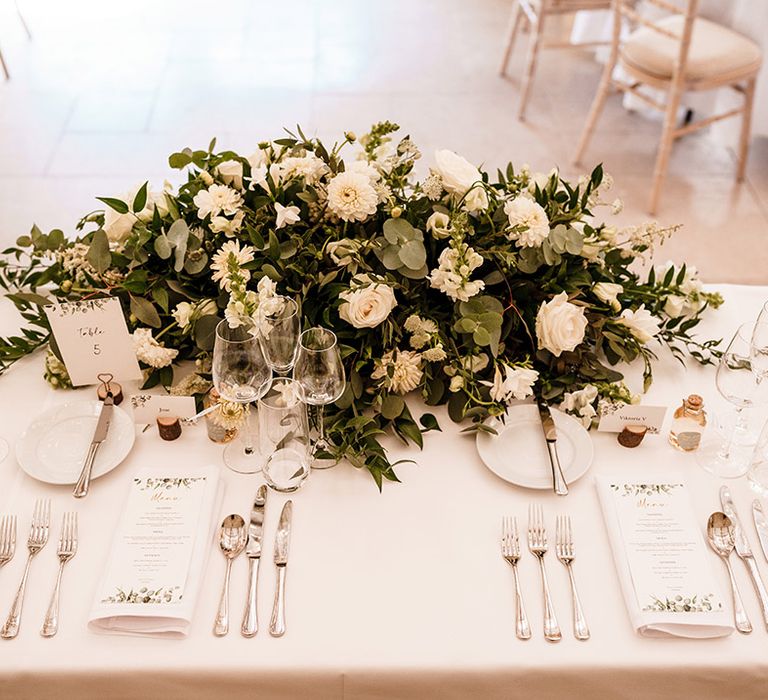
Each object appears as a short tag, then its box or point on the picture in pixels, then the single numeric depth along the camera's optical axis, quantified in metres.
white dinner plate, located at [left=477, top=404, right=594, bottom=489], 1.43
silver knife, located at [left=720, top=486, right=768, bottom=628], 1.25
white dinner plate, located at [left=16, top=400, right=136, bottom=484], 1.42
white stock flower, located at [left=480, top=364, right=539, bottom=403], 1.40
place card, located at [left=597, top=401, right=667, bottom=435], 1.48
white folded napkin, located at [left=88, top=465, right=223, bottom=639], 1.19
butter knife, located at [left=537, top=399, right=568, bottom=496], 1.40
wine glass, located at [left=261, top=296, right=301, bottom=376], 1.34
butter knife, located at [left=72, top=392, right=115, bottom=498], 1.38
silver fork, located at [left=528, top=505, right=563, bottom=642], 1.20
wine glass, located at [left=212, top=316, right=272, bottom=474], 1.30
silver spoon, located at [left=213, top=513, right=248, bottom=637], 1.23
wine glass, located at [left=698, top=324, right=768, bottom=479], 1.46
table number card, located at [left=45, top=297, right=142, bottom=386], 1.48
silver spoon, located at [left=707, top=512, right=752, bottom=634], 1.24
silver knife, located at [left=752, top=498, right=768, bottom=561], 1.32
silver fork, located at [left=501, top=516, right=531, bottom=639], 1.21
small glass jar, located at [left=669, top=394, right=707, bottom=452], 1.49
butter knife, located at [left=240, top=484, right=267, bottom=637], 1.20
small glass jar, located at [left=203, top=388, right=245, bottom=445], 1.41
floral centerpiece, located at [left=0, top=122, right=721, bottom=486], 1.45
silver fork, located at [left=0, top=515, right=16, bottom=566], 1.28
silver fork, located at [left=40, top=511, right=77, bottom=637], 1.19
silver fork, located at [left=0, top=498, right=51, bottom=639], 1.18
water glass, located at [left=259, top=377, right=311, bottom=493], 1.30
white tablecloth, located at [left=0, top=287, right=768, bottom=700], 1.17
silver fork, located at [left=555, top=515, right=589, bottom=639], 1.21
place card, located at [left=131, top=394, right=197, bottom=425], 1.48
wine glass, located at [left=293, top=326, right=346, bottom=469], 1.30
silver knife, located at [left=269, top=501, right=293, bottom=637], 1.20
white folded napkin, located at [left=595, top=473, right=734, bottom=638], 1.21
